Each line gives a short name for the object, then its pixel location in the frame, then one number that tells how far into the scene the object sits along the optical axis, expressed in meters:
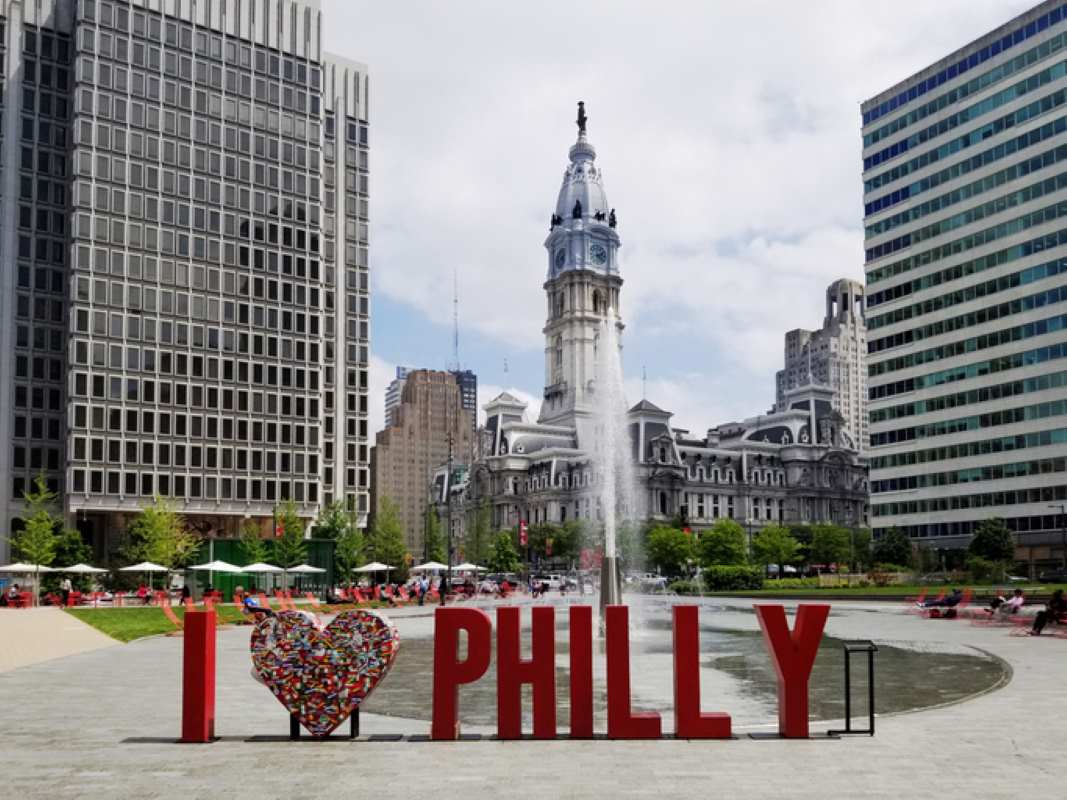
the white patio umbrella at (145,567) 63.77
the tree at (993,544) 91.12
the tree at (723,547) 119.00
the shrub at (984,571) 78.44
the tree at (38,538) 77.62
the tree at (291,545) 80.44
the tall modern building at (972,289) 99.81
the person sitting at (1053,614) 34.12
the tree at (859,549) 121.18
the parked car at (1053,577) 87.83
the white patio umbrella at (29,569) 66.93
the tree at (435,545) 136.12
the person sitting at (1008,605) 41.03
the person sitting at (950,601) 45.78
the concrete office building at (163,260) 97.31
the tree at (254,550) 77.75
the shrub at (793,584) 85.88
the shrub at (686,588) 85.06
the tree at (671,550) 132.25
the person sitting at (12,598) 60.72
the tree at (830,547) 148.50
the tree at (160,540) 77.88
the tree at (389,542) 108.31
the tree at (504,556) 143.50
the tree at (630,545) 124.38
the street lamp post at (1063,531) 93.03
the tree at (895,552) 103.62
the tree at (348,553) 90.12
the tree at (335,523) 93.81
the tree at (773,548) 128.50
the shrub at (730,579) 84.56
